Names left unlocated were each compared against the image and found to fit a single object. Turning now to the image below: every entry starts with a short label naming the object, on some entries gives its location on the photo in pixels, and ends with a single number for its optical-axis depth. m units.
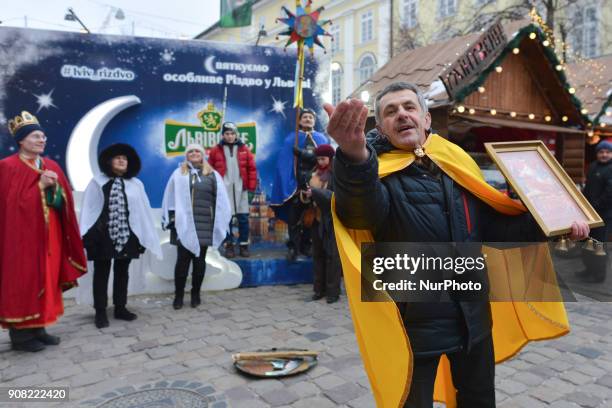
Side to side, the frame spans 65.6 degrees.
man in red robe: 4.42
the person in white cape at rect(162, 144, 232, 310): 5.80
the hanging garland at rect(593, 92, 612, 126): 8.25
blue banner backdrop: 6.19
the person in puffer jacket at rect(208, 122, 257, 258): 6.88
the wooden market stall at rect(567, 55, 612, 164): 8.30
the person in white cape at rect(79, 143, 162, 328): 5.20
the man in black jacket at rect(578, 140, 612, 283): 6.81
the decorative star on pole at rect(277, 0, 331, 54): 5.86
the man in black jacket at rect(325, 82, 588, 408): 1.94
